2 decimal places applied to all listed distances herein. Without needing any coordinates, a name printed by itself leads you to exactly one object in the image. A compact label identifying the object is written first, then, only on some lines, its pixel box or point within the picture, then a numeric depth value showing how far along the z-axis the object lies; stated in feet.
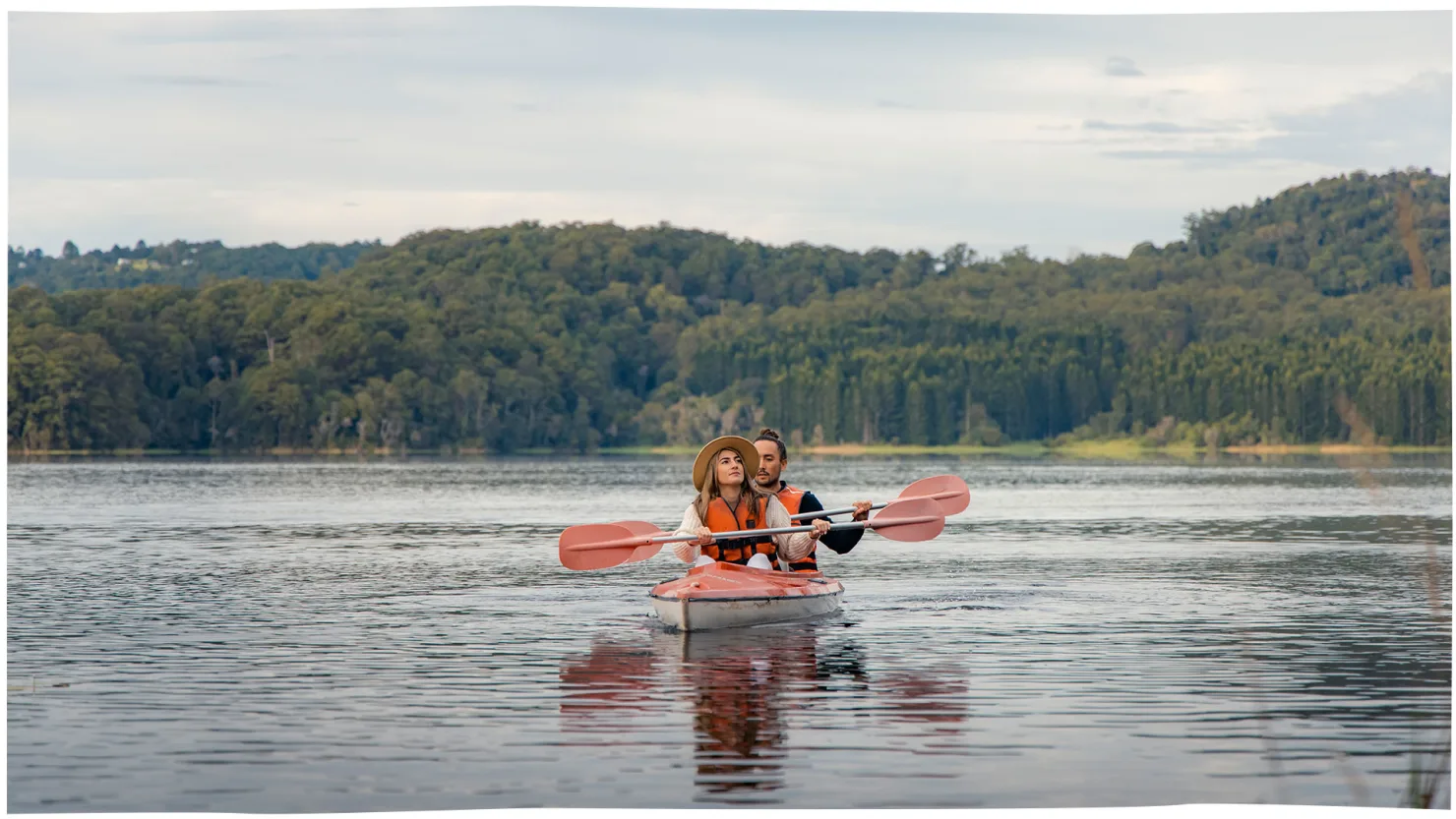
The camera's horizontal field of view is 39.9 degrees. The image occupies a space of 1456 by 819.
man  66.08
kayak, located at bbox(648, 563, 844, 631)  63.82
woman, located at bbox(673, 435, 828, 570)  63.36
